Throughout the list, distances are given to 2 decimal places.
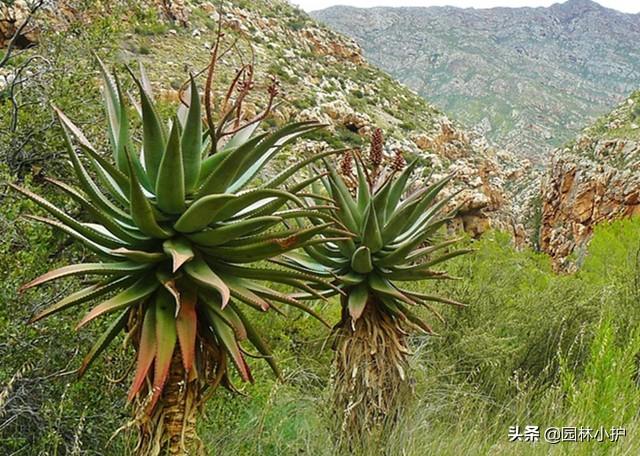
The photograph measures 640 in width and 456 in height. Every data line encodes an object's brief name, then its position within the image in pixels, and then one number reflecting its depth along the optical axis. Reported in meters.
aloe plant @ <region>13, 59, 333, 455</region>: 2.54
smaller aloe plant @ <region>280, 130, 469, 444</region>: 4.06
